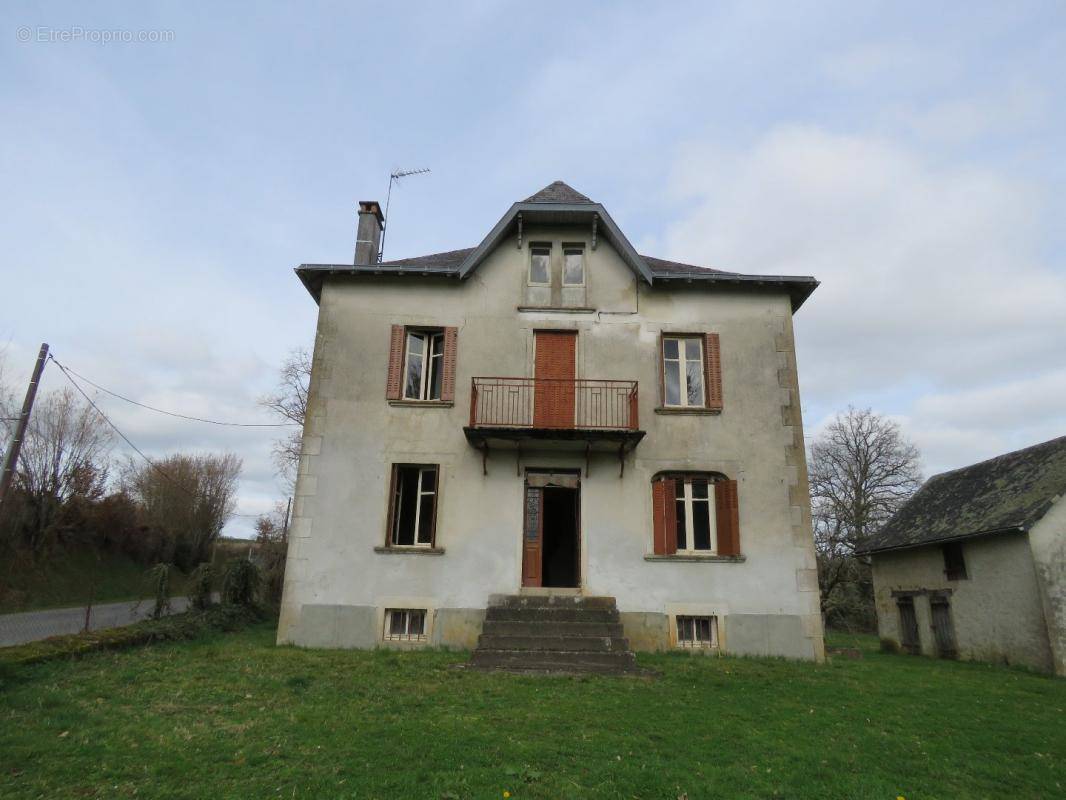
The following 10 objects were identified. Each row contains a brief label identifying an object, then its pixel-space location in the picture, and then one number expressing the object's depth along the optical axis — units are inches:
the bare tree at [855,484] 1414.9
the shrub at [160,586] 551.8
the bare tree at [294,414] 1083.9
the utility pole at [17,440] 371.9
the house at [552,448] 503.5
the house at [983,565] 593.3
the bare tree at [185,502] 1466.5
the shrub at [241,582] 635.5
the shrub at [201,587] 593.3
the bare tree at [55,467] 1053.2
